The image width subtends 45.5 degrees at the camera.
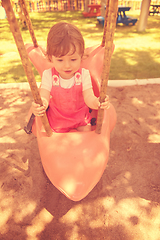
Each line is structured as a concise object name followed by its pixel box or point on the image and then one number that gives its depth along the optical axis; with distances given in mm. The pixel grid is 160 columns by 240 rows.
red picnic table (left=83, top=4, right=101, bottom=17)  8870
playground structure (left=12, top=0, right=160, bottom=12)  10500
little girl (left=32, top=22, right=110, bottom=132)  1291
